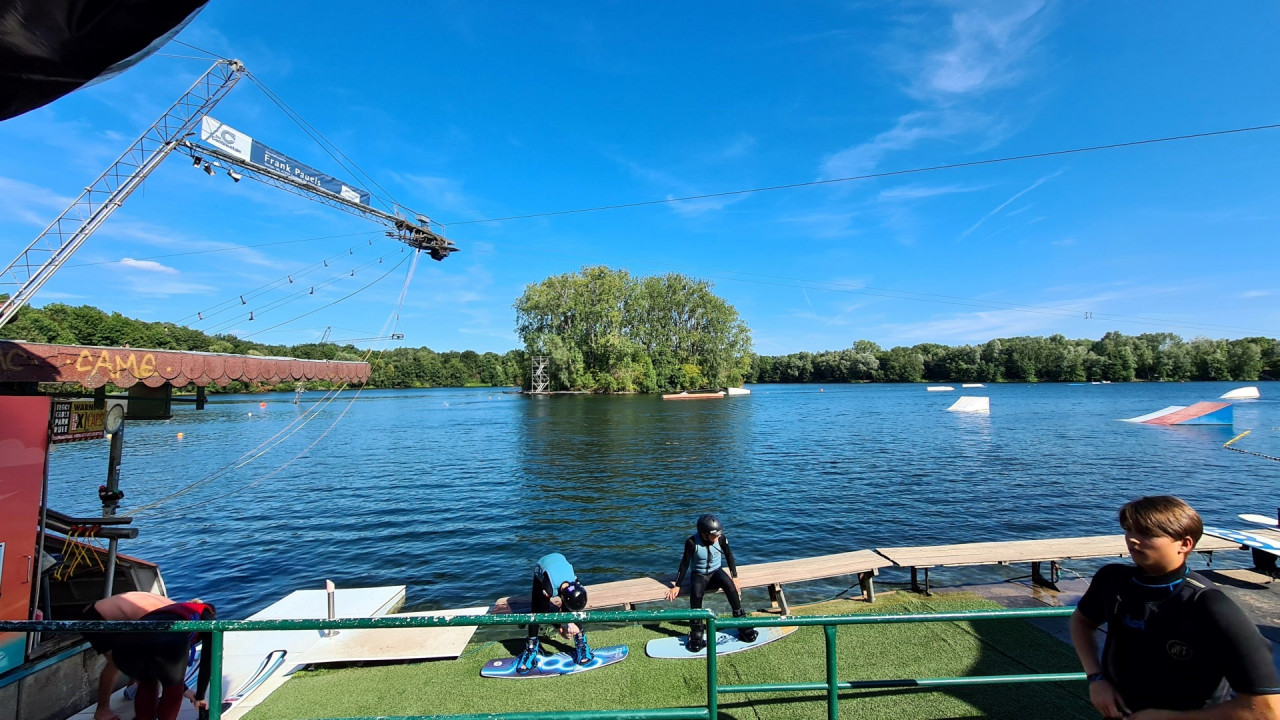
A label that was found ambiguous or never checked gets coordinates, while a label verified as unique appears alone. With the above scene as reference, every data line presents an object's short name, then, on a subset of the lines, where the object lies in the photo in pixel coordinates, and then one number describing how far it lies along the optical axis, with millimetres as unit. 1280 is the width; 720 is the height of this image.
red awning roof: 5695
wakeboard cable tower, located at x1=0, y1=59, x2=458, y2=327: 15289
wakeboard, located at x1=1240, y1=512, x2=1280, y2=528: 9867
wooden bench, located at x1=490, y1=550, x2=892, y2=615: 8234
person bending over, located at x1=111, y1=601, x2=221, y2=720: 4531
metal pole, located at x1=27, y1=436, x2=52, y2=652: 5250
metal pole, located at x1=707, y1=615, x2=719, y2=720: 2857
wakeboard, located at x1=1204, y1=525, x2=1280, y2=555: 7966
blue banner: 21109
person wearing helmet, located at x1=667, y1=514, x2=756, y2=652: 7102
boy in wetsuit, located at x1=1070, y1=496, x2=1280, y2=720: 1921
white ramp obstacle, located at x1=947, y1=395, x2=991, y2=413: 54750
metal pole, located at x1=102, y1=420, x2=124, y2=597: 6280
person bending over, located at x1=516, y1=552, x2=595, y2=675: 6777
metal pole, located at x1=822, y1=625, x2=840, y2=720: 3357
